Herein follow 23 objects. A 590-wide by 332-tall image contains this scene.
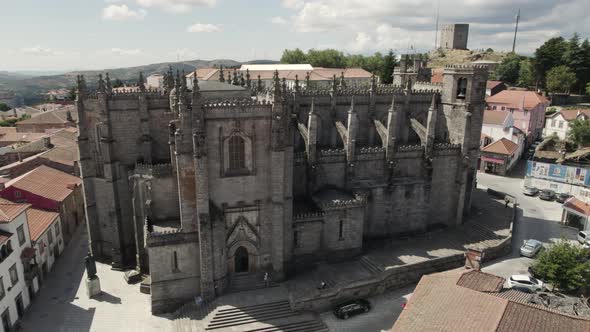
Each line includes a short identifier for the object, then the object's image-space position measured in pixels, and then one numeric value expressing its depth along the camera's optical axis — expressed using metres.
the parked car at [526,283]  31.86
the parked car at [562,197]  53.12
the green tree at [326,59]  139.62
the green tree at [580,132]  64.38
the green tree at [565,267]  30.03
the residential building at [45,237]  33.94
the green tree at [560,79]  90.00
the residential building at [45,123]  76.69
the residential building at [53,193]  38.53
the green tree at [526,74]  102.94
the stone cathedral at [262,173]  28.97
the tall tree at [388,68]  100.50
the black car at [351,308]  29.23
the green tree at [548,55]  97.06
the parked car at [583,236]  40.67
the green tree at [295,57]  141.49
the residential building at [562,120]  72.50
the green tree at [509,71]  115.75
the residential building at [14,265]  27.05
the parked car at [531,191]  55.62
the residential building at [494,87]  92.12
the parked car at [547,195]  54.09
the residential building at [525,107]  74.94
